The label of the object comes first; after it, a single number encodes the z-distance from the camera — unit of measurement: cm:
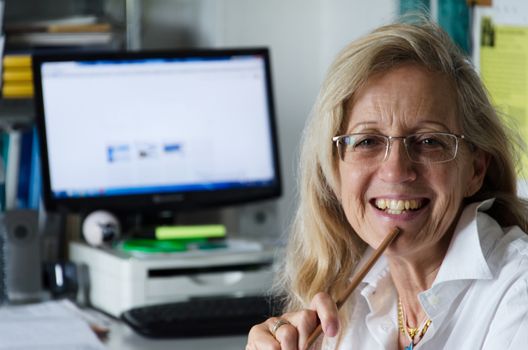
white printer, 215
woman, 157
